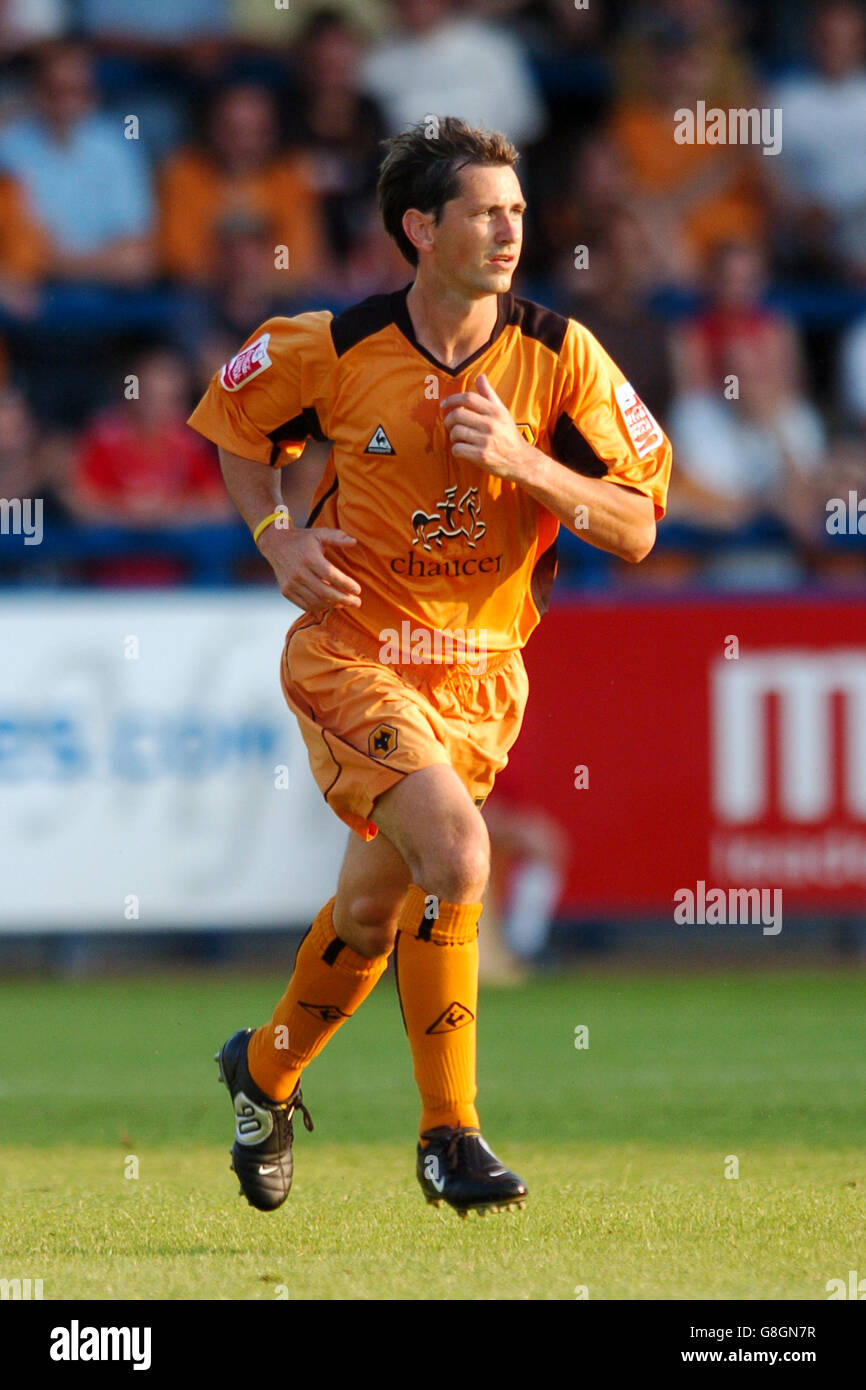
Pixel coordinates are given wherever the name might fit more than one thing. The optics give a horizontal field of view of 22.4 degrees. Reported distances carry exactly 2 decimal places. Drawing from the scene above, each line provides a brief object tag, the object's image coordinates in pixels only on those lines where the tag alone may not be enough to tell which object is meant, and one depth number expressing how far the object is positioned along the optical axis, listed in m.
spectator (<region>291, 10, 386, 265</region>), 12.93
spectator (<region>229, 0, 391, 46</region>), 13.80
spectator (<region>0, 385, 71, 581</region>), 11.35
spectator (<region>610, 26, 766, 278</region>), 13.27
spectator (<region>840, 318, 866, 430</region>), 12.58
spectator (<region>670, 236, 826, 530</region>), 11.85
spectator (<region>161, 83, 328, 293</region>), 12.75
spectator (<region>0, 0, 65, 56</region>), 13.35
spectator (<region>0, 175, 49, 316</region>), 12.59
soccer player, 4.98
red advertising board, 10.79
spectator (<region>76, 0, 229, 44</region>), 13.96
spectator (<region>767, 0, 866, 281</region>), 13.35
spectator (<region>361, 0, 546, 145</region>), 13.12
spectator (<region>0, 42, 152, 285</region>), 12.72
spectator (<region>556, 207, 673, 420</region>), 11.44
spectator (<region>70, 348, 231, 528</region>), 11.52
